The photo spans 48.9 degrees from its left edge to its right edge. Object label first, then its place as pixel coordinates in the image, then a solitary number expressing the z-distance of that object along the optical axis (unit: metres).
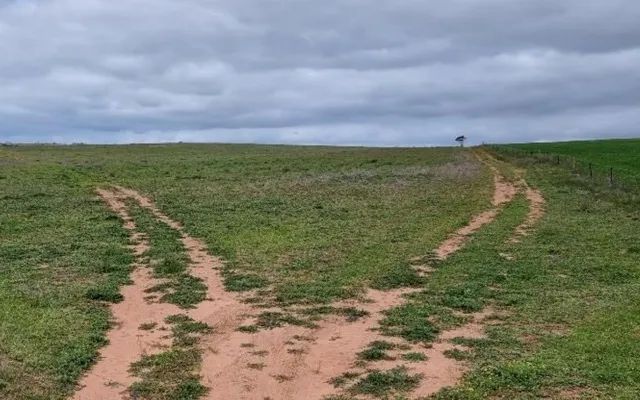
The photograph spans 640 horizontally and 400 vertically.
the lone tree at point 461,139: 98.82
